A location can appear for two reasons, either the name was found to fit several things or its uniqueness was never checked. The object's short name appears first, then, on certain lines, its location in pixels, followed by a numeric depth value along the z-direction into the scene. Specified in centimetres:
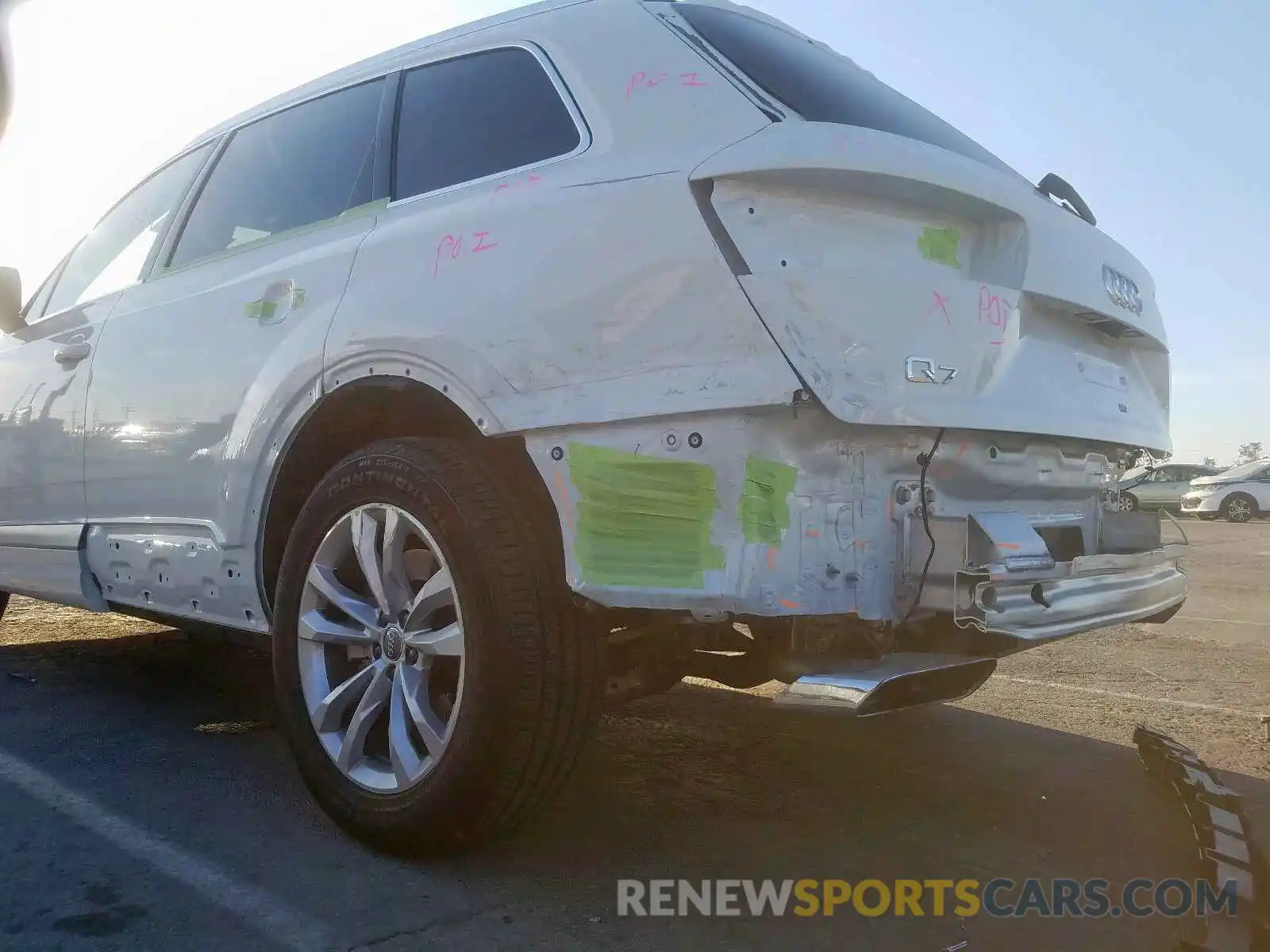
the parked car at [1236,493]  2409
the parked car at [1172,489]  2581
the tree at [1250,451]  9398
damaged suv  200
